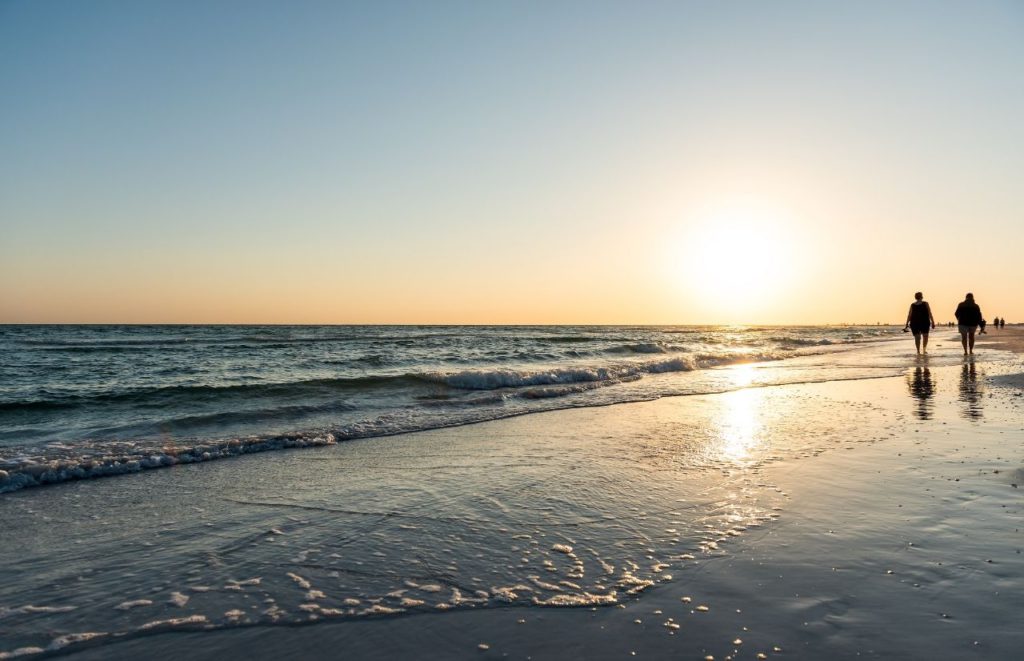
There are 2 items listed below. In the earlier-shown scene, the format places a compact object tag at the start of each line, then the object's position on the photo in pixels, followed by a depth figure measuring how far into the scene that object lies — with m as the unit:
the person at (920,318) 21.26
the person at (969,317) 20.66
